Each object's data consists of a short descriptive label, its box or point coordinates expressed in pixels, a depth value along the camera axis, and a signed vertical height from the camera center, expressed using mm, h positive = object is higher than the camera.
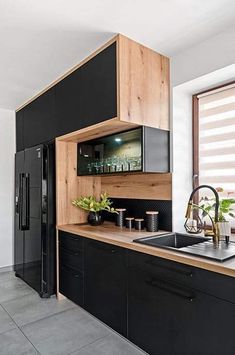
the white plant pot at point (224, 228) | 2012 -366
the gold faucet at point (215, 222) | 2025 -324
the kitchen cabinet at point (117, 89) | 2193 +867
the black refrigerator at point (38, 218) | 2943 -428
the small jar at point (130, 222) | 2759 -433
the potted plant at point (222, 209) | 2018 -234
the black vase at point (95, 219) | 2920 -416
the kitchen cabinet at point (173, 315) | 1477 -856
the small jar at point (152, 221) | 2518 -388
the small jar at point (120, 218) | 2877 -401
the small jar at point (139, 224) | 2649 -432
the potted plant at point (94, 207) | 2898 -283
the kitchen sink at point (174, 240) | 2166 -508
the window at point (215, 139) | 2371 +407
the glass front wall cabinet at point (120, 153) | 2346 +301
